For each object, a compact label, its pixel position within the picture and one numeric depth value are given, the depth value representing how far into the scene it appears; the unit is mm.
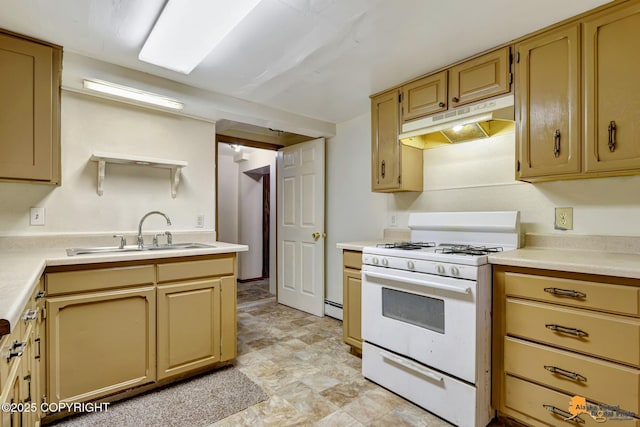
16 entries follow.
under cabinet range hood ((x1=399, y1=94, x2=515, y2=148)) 1936
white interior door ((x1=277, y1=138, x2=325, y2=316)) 3561
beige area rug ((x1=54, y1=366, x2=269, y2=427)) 1746
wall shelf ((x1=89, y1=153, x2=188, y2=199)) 2244
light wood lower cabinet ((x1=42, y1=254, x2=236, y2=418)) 1731
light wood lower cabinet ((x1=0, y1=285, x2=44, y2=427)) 869
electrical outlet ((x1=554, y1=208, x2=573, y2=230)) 1937
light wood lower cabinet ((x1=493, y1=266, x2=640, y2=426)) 1331
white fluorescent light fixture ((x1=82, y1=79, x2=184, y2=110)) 2129
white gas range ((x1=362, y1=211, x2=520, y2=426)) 1671
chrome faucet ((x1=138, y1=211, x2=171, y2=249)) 2322
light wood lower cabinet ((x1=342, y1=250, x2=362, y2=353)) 2514
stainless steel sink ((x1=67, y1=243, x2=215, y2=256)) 2052
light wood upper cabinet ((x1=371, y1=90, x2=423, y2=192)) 2551
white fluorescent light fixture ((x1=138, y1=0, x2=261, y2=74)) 1459
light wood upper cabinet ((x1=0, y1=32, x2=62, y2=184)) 1726
